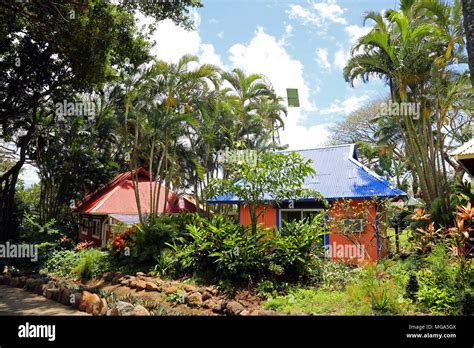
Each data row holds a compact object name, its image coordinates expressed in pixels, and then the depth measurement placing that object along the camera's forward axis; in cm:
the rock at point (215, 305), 737
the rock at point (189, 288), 862
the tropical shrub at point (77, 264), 1228
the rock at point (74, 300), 842
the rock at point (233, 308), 698
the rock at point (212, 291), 848
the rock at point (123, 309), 703
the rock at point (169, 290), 864
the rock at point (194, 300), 786
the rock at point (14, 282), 1156
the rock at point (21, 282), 1144
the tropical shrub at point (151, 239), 1202
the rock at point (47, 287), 1000
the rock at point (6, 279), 1198
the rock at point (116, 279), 1066
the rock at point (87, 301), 783
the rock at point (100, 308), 753
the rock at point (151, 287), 915
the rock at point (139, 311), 699
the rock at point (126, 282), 996
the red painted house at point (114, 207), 1792
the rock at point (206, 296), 813
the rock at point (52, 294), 948
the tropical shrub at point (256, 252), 897
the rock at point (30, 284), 1076
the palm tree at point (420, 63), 1313
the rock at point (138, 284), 939
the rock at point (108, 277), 1134
